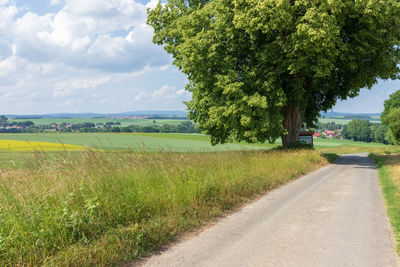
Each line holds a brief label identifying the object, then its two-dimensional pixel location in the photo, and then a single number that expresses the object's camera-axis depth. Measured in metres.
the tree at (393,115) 65.06
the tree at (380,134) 113.62
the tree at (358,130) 122.56
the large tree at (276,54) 18.00
